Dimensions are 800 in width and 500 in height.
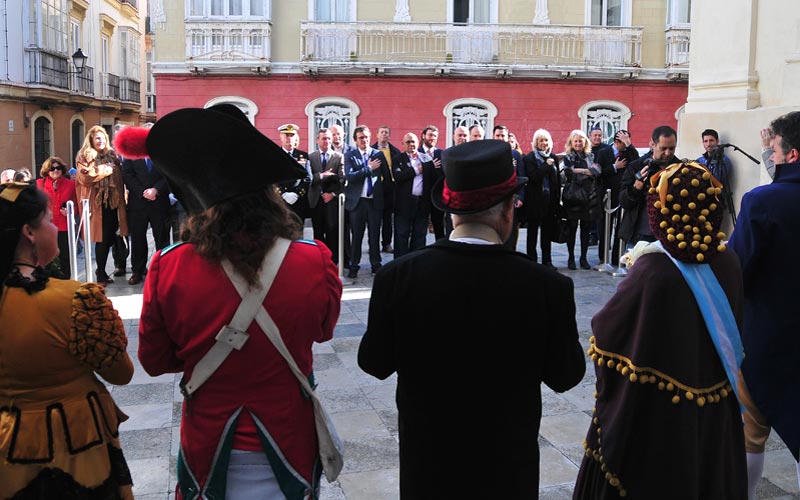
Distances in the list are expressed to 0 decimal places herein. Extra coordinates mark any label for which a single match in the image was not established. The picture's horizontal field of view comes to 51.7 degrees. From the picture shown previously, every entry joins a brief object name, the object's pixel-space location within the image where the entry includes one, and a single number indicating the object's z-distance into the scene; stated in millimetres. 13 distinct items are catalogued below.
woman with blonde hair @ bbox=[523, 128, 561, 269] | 10891
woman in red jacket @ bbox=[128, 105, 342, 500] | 2627
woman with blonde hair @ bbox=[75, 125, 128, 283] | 9969
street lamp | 24188
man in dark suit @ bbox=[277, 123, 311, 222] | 10367
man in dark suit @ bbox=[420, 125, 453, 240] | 11906
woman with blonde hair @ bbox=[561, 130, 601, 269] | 11094
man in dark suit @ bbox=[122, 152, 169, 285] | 10180
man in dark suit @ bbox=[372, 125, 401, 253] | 11297
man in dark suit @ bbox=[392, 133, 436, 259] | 11258
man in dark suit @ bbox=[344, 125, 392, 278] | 10875
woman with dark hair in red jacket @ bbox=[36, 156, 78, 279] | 9922
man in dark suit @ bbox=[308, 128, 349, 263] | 10664
